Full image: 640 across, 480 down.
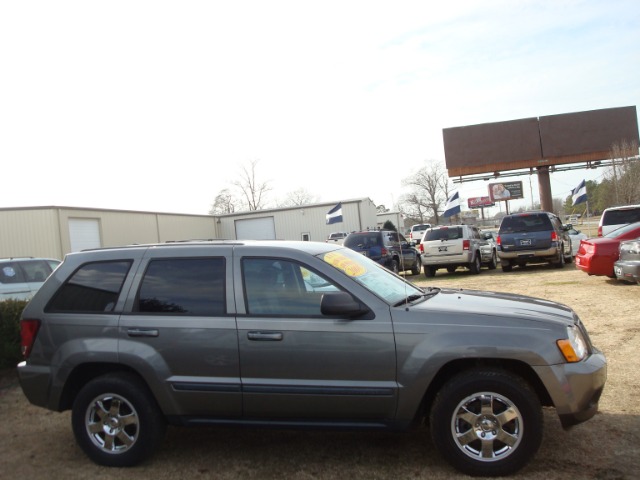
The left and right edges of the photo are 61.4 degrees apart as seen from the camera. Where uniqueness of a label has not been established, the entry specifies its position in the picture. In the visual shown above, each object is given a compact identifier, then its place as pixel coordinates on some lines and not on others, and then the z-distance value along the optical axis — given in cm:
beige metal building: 2705
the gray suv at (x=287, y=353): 368
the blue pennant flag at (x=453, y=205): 2100
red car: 1160
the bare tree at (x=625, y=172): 3016
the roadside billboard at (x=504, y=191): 8448
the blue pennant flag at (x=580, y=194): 2889
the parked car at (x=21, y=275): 1137
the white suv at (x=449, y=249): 1736
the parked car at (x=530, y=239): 1653
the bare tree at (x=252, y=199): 8194
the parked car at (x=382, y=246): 1728
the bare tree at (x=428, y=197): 8569
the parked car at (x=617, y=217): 1547
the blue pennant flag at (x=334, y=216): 2927
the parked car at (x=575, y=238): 2405
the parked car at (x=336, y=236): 3659
